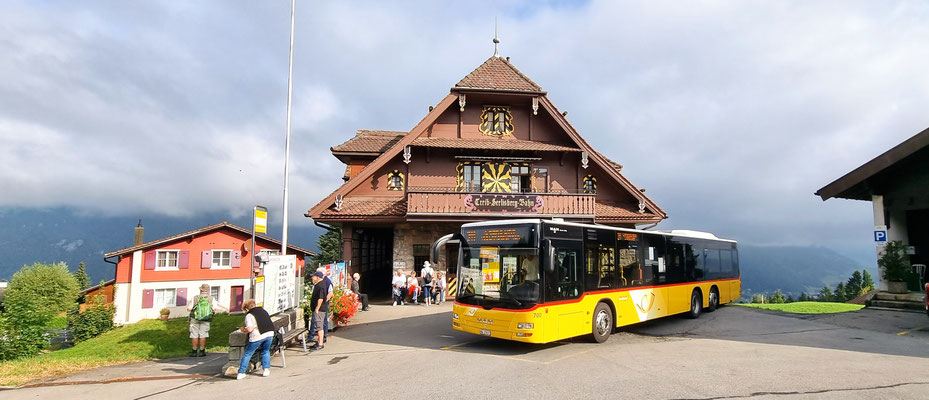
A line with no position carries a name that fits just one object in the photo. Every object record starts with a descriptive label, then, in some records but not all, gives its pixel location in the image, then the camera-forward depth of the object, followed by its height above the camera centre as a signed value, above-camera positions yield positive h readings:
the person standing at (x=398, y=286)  19.12 -1.45
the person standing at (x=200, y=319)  10.90 -1.59
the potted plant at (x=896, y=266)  14.48 -0.45
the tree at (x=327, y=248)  56.01 +0.38
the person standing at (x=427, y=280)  18.68 -1.17
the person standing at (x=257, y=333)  8.12 -1.43
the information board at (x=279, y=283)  10.02 -0.73
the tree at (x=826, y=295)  70.52 -6.78
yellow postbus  9.35 -0.62
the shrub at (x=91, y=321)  27.25 -4.24
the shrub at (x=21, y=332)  13.32 -2.40
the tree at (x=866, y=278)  71.44 -4.35
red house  34.12 -1.43
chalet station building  20.41 +3.63
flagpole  13.04 +3.29
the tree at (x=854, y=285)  69.19 -5.44
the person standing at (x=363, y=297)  17.25 -1.75
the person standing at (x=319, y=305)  10.38 -1.21
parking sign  15.14 +0.57
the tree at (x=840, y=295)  66.44 -6.41
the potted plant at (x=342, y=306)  13.12 -1.55
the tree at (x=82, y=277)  66.07 -3.75
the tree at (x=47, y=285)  48.28 -3.70
